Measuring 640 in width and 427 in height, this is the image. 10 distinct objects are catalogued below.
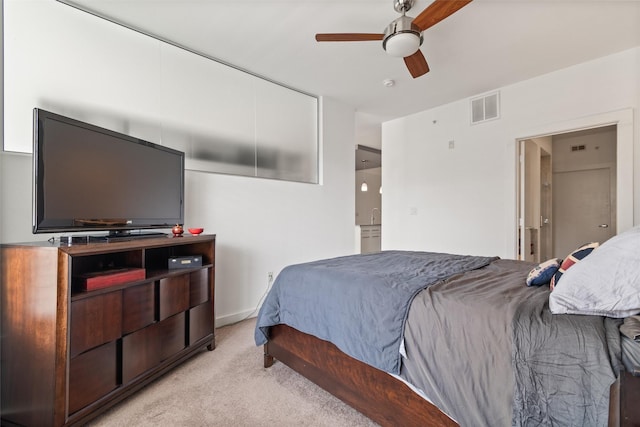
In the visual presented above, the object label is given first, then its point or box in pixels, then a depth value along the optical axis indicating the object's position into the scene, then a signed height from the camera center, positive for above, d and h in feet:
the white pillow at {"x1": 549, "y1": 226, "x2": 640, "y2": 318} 3.11 -0.78
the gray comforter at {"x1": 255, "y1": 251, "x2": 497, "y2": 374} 4.48 -1.56
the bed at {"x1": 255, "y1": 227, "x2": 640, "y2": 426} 3.05 -1.64
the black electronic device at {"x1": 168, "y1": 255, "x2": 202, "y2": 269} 6.75 -1.15
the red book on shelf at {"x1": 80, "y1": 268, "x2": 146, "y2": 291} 4.81 -1.14
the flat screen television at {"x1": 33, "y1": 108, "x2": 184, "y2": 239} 4.70 +0.66
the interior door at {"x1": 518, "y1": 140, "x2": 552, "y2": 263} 11.66 +0.54
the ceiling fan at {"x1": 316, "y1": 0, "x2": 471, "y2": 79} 6.35 +4.18
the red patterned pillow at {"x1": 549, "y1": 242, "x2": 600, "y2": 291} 4.30 -0.69
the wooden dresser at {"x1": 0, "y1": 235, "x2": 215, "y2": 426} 4.35 -1.99
